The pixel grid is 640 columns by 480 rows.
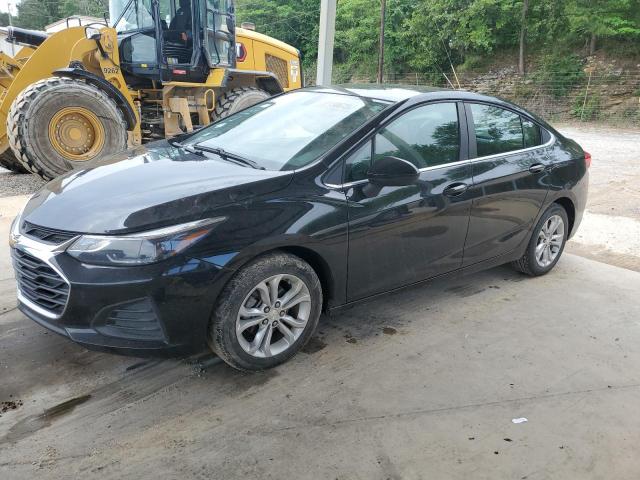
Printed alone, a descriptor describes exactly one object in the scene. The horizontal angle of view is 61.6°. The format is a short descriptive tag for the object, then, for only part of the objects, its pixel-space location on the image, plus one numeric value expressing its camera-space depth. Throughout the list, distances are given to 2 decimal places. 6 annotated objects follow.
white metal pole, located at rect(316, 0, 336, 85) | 6.83
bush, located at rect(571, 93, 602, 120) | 22.14
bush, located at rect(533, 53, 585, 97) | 24.33
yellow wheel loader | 6.81
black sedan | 2.59
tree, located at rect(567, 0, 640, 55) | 23.70
